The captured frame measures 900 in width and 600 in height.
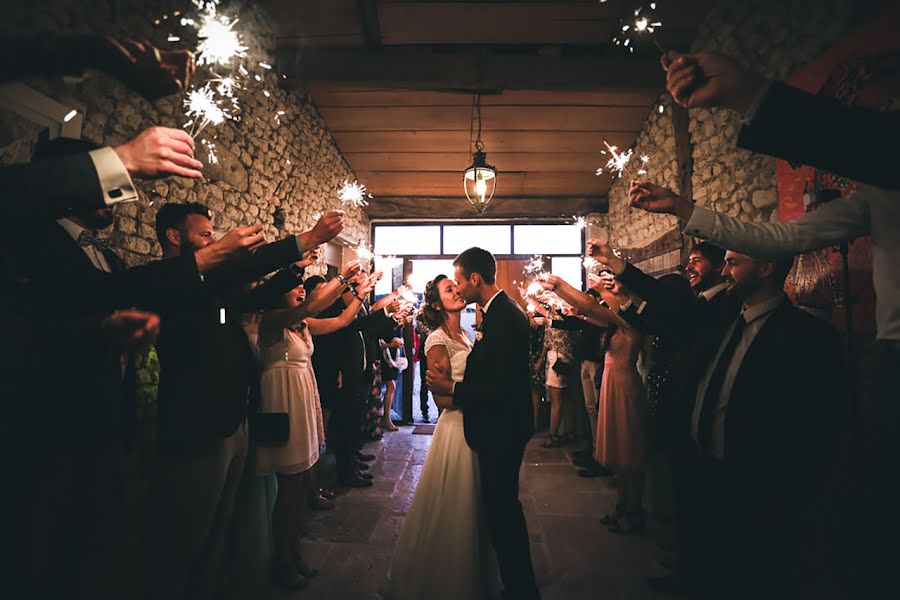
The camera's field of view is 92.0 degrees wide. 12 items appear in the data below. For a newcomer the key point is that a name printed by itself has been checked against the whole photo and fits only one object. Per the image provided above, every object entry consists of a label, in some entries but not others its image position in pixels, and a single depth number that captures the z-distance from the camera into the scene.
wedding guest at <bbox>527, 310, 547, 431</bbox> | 6.47
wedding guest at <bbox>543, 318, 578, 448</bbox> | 5.76
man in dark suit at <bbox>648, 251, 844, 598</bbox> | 1.61
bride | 2.33
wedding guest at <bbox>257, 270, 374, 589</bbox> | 2.66
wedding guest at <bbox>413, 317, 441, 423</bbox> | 6.85
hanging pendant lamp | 5.01
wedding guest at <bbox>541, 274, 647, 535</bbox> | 3.42
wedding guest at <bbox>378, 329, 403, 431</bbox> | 6.16
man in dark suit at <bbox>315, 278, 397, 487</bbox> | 4.30
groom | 2.23
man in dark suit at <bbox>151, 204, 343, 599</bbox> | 1.88
